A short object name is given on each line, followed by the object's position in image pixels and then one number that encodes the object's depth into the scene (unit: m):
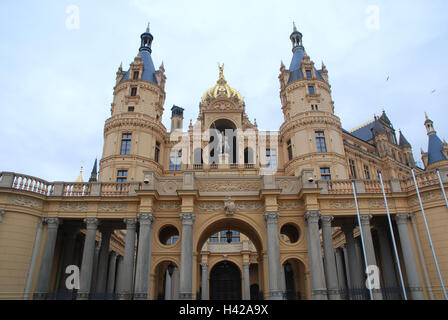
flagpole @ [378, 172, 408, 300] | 19.58
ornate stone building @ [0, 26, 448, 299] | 19.00
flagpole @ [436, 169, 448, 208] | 19.27
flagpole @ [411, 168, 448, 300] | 17.78
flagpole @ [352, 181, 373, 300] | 17.71
